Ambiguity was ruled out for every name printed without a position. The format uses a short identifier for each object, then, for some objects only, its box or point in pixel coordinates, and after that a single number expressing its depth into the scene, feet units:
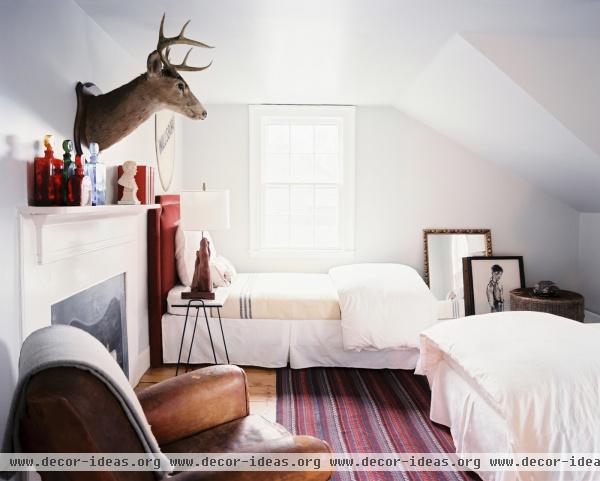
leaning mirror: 16.16
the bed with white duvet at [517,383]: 6.05
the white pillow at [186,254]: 13.29
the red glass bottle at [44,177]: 6.90
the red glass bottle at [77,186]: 7.04
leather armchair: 3.93
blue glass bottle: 7.64
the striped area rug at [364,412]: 8.77
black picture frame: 15.80
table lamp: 10.94
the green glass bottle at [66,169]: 7.02
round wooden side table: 13.87
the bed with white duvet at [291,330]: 12.69
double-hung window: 16.49
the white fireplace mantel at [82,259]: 6.75
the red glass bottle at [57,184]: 7.00
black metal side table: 11.37
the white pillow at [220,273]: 12.97
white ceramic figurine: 9.43
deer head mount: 8.48
